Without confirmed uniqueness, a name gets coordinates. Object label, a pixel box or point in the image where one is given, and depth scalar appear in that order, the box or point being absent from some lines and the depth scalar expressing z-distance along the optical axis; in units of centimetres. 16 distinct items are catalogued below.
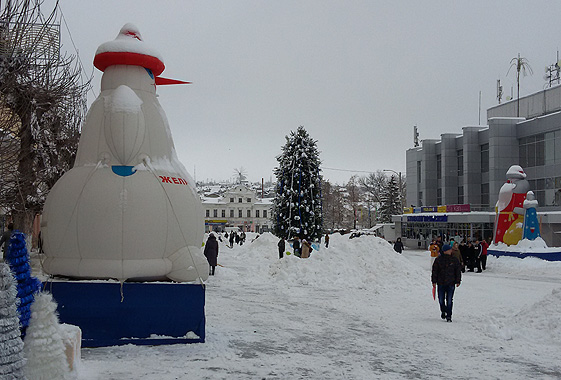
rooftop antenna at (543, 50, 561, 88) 5764
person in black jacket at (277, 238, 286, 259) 2519
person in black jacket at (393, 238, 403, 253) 2978
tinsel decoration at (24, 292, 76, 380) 535
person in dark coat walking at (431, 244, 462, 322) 1090
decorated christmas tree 3247
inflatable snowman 801
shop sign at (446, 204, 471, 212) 4445
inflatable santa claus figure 2638
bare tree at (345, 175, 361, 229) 9044
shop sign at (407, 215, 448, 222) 4456
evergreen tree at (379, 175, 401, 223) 6969
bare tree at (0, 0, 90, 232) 1184
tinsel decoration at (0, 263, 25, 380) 471
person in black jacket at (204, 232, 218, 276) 1955
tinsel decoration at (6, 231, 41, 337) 546
